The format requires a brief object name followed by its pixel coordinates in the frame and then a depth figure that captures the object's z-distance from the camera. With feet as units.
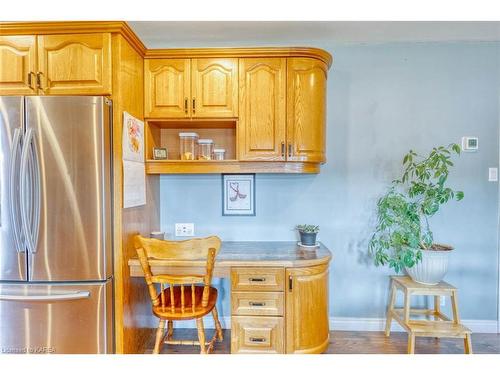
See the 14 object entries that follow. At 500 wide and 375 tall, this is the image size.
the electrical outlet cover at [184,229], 7.69
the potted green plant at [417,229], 6.41
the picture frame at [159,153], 6.85
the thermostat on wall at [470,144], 7.38
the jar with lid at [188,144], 7.11
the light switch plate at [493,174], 7.38
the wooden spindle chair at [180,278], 5.18
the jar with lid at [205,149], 7.11
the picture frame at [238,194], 7.62
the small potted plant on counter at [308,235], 6.93
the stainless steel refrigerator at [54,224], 5.05
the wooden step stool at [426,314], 6.11
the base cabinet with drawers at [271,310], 5.82
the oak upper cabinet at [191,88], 6.56
